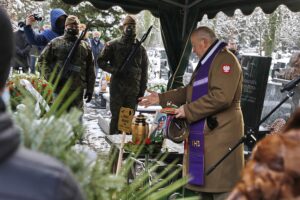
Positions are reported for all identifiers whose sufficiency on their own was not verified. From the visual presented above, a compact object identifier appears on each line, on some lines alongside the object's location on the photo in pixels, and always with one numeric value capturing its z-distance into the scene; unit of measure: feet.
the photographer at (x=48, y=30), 22.82
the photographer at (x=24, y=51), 36.00
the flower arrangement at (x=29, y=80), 9.04
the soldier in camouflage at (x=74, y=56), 20.06
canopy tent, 19.25
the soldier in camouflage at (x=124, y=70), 21.45
